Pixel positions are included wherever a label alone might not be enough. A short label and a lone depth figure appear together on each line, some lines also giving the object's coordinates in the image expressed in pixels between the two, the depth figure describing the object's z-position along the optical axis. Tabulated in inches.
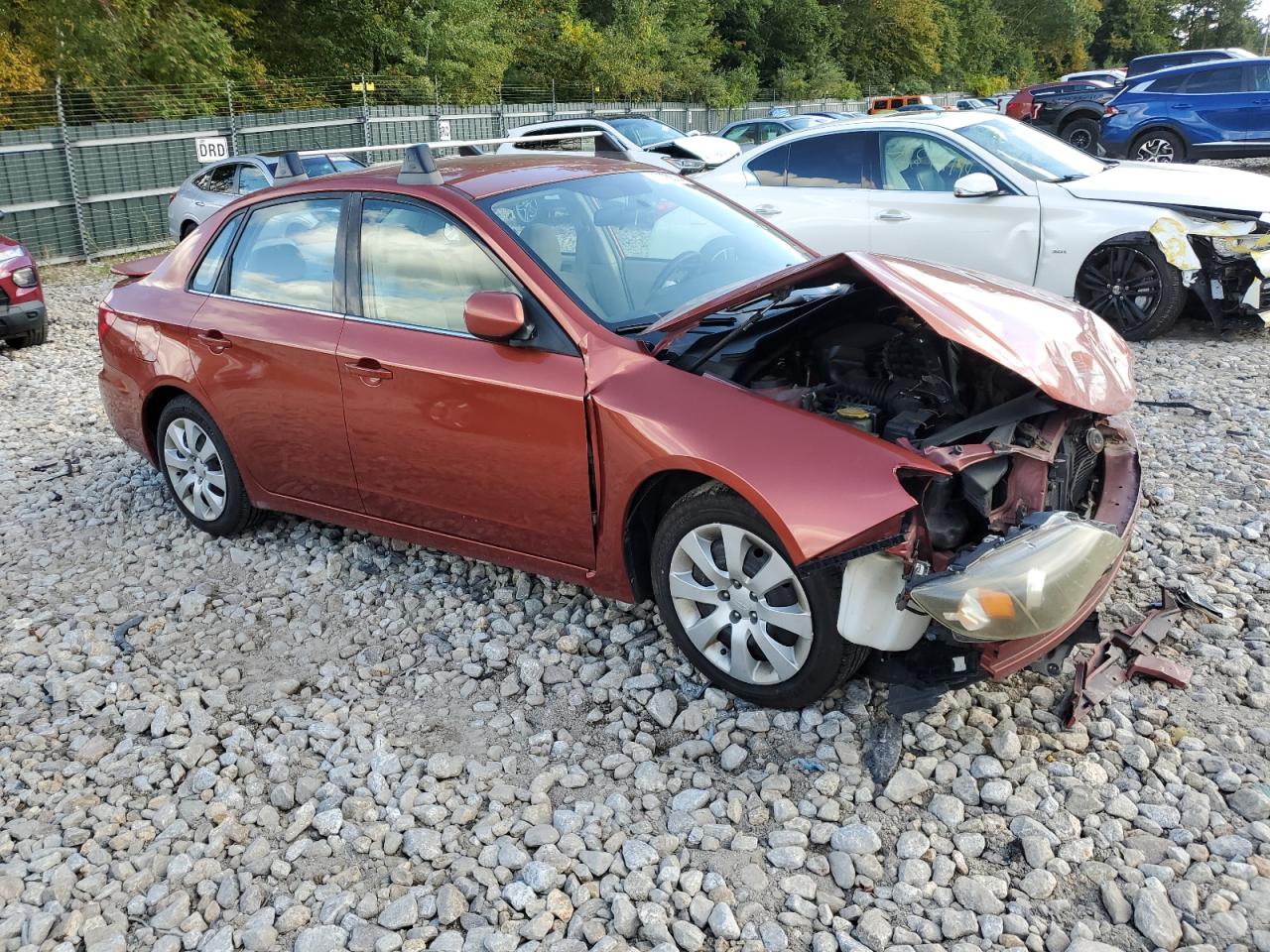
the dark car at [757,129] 835.4
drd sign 733.3
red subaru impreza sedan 129.0
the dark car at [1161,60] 1192.2
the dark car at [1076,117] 928.3
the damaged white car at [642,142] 603.8
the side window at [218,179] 577.6
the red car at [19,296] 382.9
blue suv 725.3
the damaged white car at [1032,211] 301.6
